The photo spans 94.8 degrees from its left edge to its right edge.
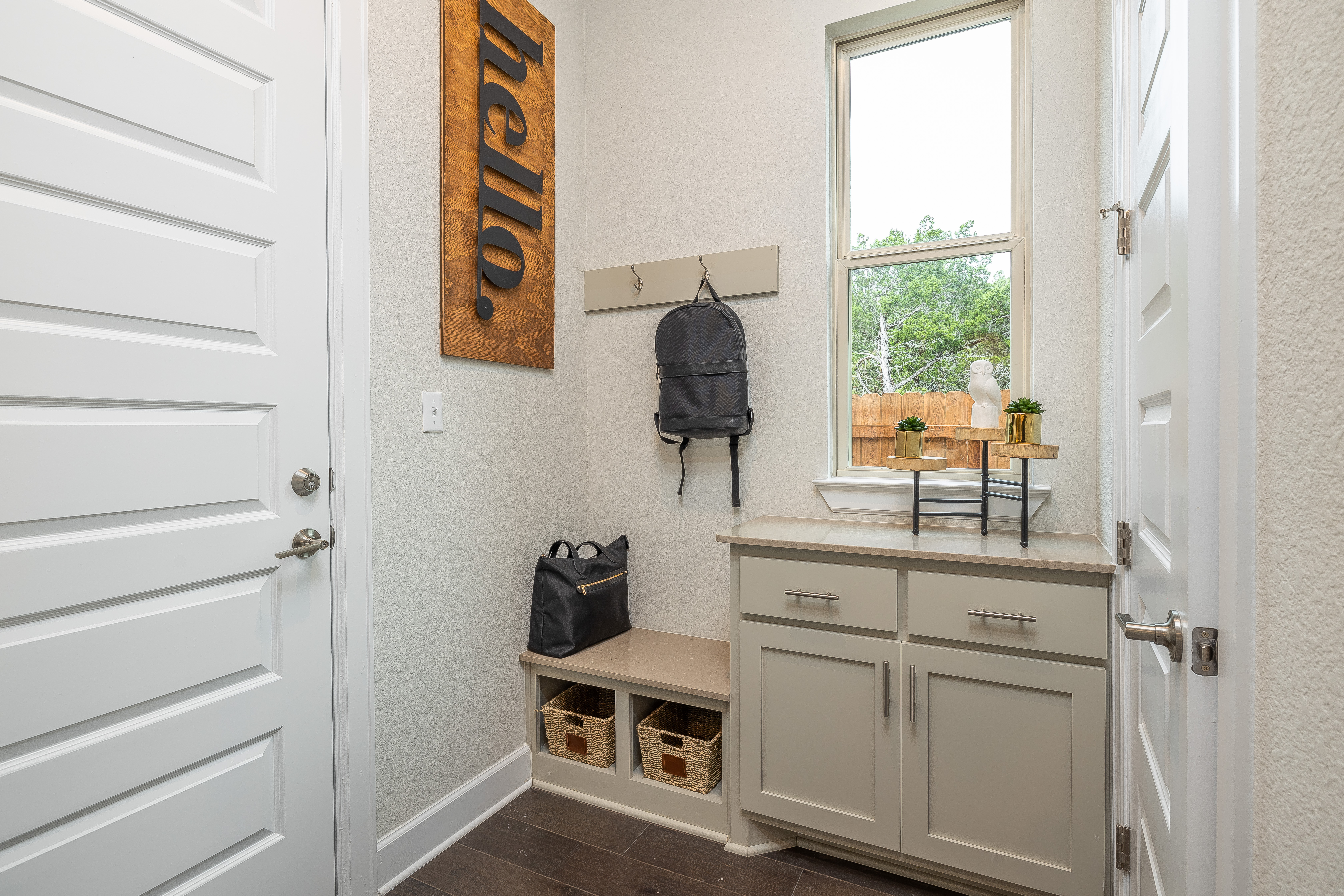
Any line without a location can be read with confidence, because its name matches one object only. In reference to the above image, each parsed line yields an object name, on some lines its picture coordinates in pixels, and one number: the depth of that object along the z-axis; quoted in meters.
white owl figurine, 1.75
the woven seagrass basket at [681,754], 1.83
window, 1.95
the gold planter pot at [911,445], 1.78
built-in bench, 1.83
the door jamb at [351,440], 1.44
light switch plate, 1.72
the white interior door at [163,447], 0.98
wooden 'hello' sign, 1.79
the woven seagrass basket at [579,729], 1.97
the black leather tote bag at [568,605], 2.05
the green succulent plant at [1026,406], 1.68
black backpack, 2.07
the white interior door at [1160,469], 0.73
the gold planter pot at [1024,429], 1.64
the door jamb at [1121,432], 1.28
